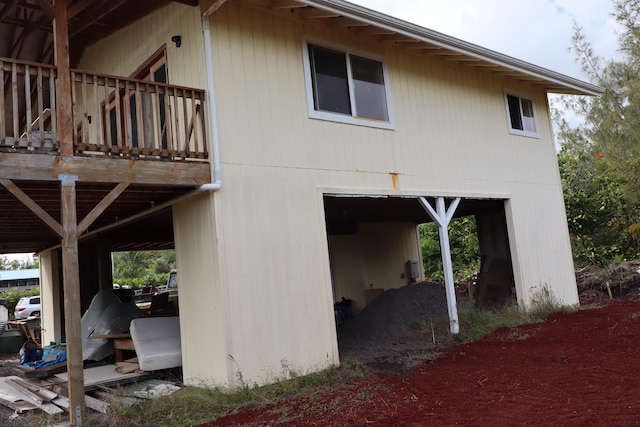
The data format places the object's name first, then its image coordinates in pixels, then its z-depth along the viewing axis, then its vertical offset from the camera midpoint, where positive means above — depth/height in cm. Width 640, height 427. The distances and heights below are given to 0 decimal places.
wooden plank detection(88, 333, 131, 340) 802 -61
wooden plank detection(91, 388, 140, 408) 590 -116
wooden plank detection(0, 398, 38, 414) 648 -123
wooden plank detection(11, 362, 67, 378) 775 -98
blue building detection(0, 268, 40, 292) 3744 +165
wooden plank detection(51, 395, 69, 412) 634 -121
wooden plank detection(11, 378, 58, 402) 669 -113
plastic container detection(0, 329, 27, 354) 1416 -97
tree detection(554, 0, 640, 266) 1566 +190
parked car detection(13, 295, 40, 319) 2338 -21
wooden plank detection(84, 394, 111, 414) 585 -119
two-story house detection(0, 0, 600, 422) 614 +167
